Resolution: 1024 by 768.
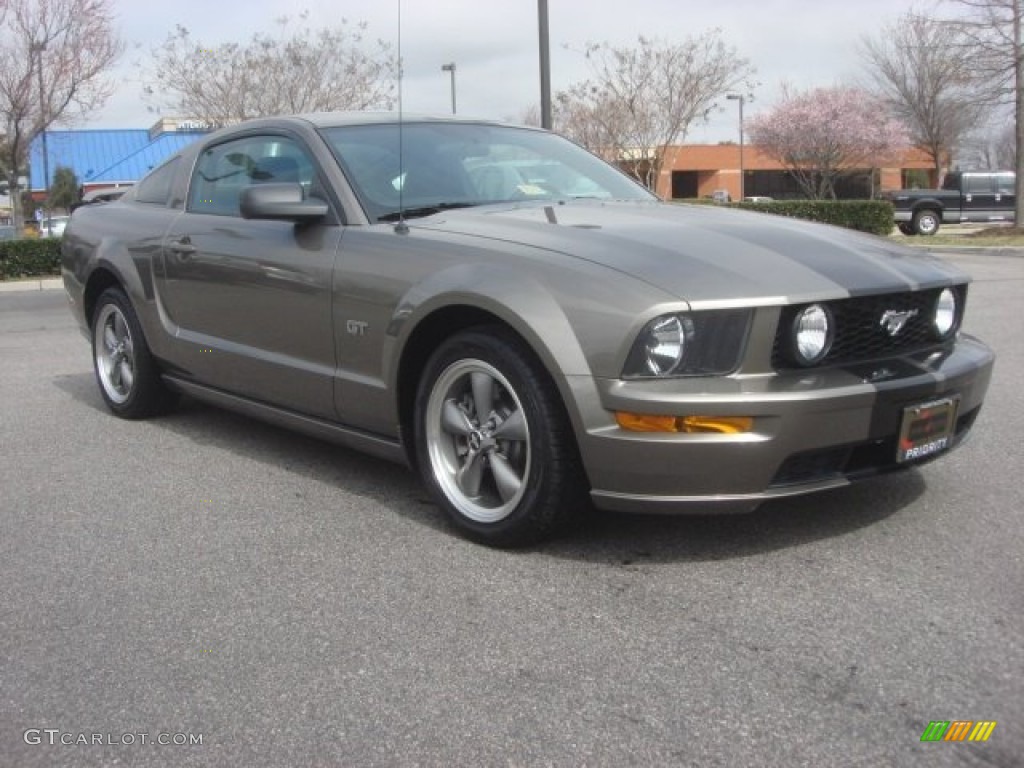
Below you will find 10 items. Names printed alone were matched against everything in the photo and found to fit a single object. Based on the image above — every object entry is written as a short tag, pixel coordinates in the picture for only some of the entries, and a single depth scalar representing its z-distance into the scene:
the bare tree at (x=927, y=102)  38.28
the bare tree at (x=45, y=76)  19.58
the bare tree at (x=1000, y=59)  21.94
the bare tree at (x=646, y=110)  25.77
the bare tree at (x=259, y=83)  23.20
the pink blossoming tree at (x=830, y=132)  42.97
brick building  57.69
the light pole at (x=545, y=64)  13.62
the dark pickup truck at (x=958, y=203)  27.77
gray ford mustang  2.99
